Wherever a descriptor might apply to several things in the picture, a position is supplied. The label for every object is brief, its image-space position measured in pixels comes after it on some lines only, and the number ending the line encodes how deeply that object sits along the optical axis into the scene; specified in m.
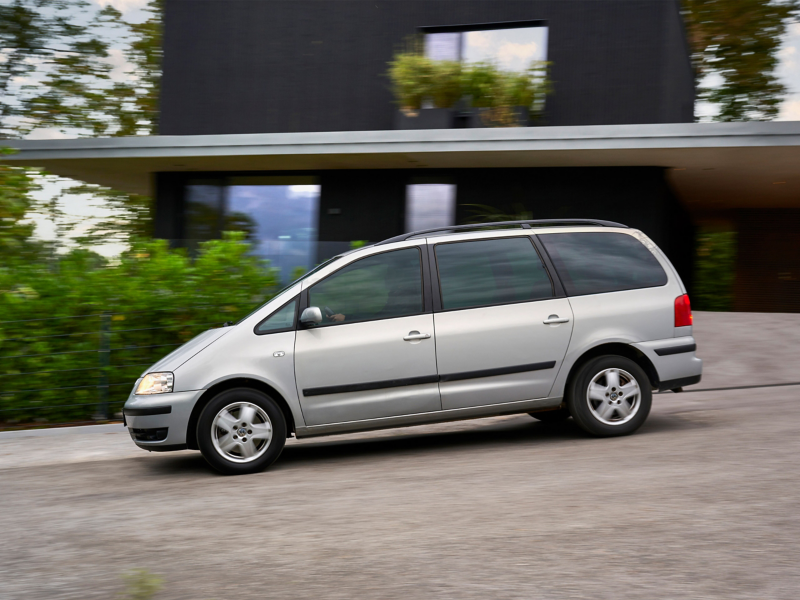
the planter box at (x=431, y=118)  13.41
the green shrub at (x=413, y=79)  13.37
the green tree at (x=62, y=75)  23.23
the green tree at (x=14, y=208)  11.88
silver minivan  6.29
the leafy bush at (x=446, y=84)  13.23
